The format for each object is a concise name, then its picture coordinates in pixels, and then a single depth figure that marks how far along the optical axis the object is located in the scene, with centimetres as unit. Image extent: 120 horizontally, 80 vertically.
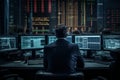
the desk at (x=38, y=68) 377
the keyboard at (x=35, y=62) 405
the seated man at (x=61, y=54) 282
